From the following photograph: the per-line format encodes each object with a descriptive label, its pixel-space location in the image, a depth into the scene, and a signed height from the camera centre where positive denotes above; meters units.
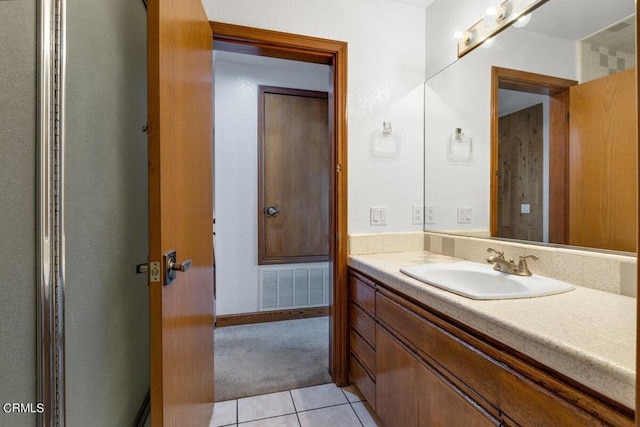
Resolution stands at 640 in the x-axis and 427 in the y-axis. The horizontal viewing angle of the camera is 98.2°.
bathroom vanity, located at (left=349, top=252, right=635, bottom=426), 0.55 -0.38
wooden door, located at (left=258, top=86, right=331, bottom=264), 2.75 +0.37
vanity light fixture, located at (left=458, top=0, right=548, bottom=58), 1.32 +0.98
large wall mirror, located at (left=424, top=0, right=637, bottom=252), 0.99 +0.37
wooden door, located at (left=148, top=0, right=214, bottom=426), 0.83 +0.03
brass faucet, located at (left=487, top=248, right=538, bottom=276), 1.19 -0.24
